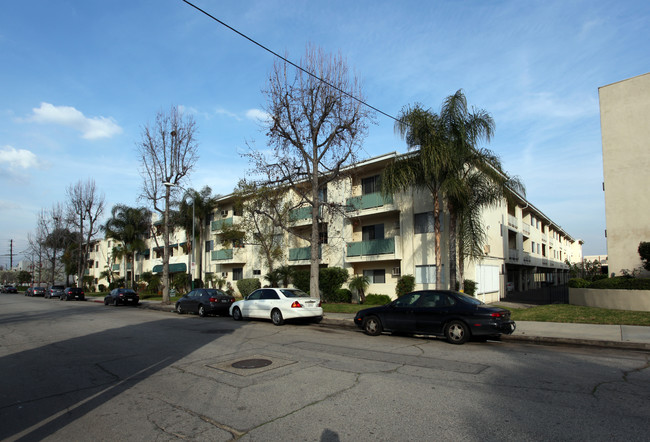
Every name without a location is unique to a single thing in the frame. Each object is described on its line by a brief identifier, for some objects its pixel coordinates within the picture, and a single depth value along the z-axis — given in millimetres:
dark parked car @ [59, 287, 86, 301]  42031
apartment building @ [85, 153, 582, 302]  23281
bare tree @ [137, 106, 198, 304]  29656
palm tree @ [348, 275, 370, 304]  24484
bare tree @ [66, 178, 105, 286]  51875
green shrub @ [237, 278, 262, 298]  32438
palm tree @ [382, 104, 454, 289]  17031
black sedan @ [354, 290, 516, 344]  10016
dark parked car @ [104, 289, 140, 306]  30938
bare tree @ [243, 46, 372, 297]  20578
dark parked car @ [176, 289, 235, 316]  19766
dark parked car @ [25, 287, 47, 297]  53581
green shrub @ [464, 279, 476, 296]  21059
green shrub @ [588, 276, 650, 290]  15742
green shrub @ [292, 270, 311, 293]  27711
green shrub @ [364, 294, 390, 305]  23848
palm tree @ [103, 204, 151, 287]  46344
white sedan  15250
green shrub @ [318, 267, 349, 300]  25859
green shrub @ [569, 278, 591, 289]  18786
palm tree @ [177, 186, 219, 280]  37156
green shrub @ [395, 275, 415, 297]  22719
